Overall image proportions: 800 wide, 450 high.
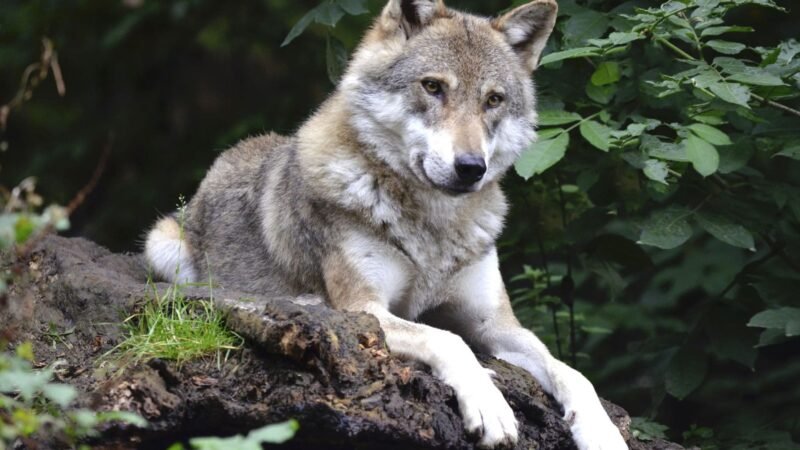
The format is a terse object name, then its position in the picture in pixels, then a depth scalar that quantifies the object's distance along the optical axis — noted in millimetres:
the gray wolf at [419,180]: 10195
